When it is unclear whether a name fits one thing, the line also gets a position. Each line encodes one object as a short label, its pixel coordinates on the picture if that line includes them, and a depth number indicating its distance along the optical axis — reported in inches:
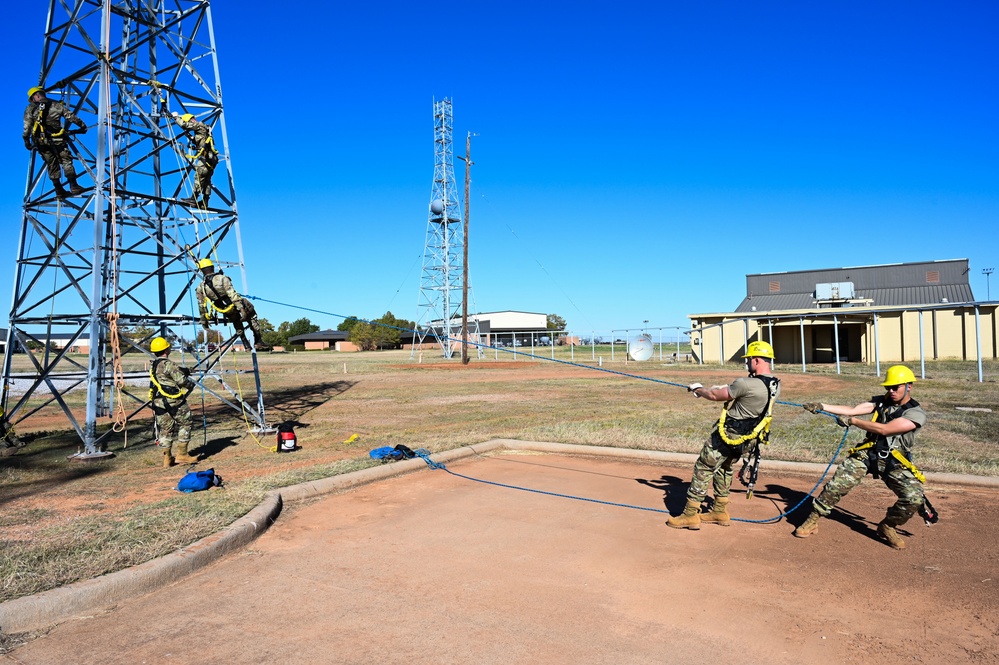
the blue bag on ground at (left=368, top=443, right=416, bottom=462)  387.5
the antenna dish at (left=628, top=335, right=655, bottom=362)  1609.3
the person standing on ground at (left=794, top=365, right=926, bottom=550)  230.1
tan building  1488.7
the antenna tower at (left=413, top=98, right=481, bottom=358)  2017.7
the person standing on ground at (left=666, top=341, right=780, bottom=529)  250.7
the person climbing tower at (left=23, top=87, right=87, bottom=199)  453.7
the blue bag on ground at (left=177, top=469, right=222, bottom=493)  321.1
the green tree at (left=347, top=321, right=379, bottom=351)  3983.8
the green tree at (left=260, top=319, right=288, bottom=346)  3834.6
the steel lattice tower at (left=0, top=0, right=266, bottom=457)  434.9
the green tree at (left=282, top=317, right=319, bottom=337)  5206.7
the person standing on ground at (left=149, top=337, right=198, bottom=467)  408.8
